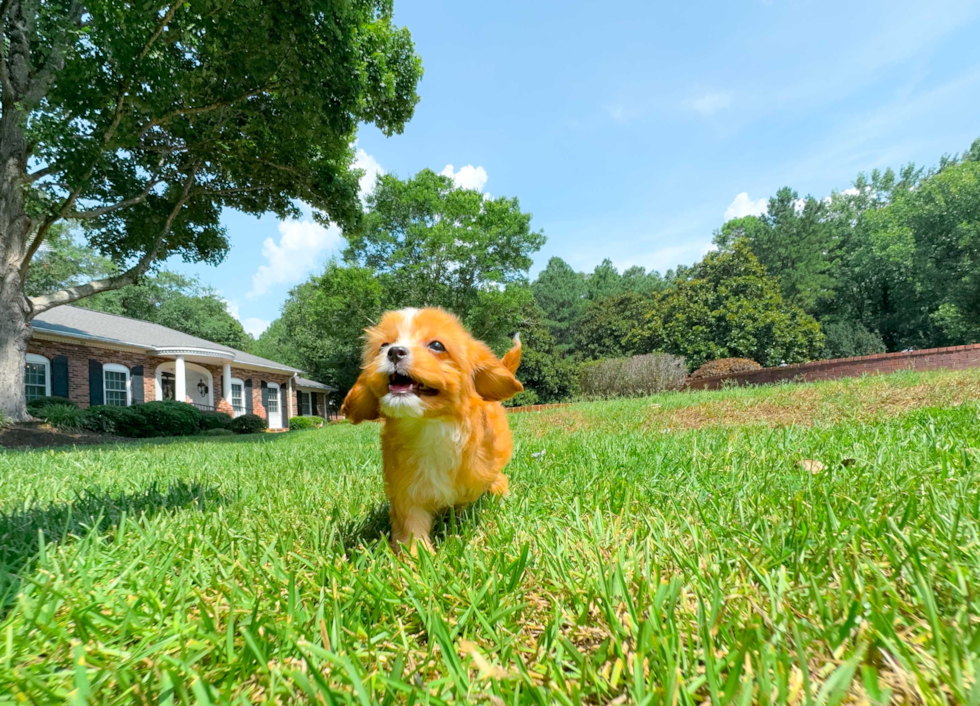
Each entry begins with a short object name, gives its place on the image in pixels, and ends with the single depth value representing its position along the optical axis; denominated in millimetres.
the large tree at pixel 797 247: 35156
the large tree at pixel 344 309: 23547
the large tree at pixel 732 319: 20062
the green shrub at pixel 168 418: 15969
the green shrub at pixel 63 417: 12914
